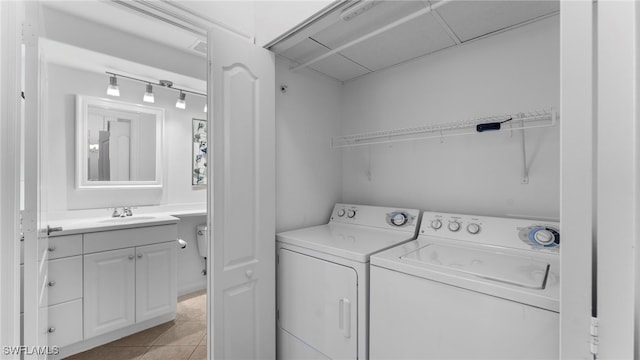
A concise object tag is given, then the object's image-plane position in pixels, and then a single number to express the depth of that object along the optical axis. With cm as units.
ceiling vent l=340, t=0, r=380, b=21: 125
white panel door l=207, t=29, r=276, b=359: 141
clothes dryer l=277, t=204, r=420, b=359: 133
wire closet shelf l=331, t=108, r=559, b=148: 138
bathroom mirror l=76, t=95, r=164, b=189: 258
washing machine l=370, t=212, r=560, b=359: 90
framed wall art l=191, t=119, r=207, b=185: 332
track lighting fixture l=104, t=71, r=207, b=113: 256
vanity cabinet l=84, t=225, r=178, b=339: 210
